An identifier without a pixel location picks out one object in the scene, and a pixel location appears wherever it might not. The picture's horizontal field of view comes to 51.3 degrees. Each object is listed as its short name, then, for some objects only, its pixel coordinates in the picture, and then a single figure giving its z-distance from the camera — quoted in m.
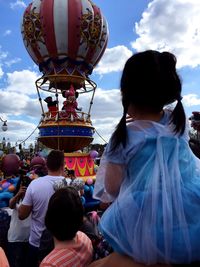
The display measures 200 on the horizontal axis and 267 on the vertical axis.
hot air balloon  7.13
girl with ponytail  0.76
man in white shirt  1.78
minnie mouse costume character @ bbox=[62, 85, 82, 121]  7.05
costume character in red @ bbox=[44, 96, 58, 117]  7.28
